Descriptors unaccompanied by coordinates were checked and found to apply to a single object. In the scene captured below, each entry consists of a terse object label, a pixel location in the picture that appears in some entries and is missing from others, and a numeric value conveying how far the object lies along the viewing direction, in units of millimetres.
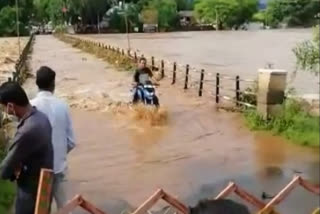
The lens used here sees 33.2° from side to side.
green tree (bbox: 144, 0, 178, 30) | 51573
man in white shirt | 3537
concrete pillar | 8313
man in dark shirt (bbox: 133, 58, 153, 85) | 9873
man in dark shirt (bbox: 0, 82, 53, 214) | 3180
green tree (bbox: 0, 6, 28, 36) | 52469
